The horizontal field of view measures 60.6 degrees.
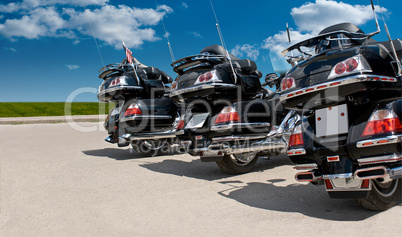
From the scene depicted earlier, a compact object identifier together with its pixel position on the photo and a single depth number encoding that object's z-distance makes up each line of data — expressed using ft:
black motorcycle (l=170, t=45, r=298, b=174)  15.12
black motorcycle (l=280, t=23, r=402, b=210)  8.73
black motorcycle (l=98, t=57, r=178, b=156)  22.13
